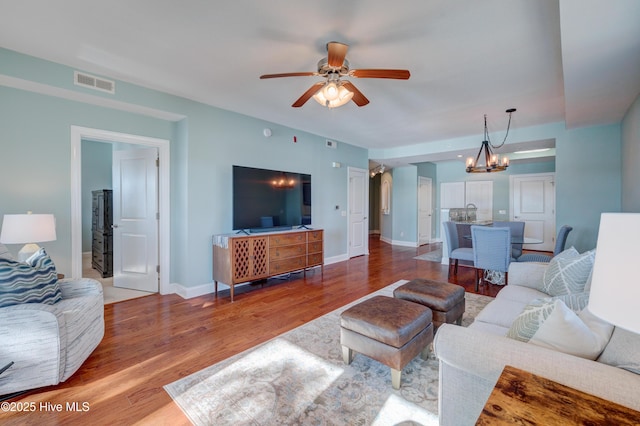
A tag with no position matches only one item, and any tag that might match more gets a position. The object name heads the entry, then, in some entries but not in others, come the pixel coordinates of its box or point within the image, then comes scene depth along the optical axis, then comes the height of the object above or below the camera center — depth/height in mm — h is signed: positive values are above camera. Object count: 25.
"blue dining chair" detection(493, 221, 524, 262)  4734 -357
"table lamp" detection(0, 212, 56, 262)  2326 -166
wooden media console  3605 -631
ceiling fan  2228 +1141
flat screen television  4055 +172
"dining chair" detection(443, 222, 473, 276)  4518 -629
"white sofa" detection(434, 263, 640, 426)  919 -575
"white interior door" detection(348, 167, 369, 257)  6543 -24
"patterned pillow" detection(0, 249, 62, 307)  1827 -487
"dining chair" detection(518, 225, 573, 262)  3848 -526
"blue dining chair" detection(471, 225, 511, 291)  3718 -517
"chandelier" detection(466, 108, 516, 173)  4574 +778
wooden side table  758 -568
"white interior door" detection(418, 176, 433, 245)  8516 -4
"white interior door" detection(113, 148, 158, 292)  3885 -124
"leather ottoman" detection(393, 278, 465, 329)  2418 -785
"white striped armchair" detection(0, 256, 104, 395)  1757 -872
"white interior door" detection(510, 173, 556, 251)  7520 +130
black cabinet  4703 -380
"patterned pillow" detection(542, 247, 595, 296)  2076 -491
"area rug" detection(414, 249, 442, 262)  6250 -1087
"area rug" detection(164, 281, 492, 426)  1642 -1194
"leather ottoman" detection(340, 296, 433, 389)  1870 -857
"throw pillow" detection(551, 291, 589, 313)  1733 -575
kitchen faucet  5781 -107
